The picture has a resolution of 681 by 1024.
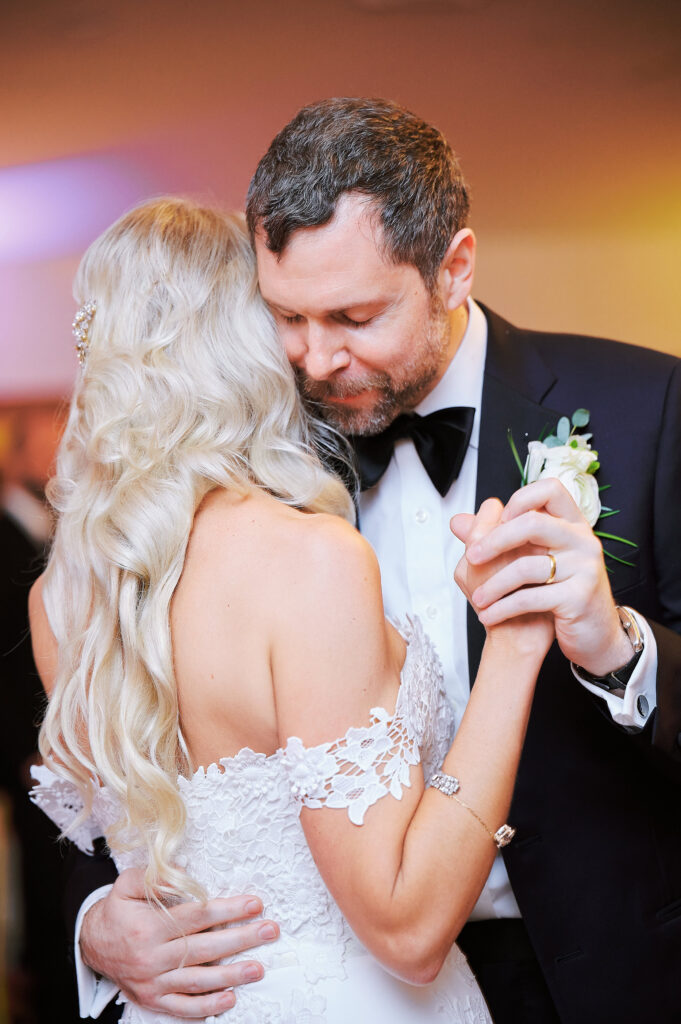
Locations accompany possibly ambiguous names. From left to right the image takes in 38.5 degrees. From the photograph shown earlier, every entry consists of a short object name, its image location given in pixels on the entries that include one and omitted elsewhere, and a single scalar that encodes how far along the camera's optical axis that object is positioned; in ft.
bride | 4.50
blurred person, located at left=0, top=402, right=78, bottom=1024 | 11.52
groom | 5.73
